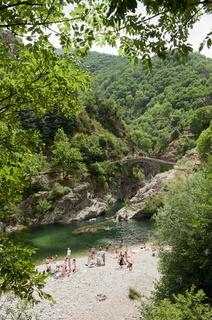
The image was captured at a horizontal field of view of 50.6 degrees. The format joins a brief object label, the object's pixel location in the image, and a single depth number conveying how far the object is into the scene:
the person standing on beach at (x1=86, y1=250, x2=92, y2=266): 18.78
